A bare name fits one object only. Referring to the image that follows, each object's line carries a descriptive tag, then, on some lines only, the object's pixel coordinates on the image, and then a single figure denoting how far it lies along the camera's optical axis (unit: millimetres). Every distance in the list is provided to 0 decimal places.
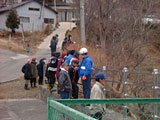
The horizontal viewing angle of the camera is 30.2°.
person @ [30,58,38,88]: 13431
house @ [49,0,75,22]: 59375
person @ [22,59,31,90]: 13234
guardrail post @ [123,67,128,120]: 8723
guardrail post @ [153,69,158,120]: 7883
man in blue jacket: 8383
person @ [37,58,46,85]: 13562
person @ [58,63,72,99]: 7597
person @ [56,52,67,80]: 9889
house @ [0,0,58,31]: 45438
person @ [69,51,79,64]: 8873
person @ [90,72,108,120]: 5301
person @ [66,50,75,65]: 9088
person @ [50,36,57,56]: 17953
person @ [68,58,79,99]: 8662
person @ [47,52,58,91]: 10213
